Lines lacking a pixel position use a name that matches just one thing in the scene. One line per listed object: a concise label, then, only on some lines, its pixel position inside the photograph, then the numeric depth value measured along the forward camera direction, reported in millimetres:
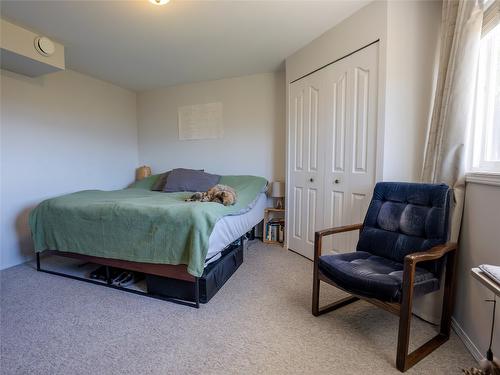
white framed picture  3643
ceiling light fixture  1763
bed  1788
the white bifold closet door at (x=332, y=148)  2023
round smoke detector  2234
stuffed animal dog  2154
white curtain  1436
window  1420
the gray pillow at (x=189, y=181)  3131
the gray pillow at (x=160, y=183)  3329
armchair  1246
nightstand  3309
